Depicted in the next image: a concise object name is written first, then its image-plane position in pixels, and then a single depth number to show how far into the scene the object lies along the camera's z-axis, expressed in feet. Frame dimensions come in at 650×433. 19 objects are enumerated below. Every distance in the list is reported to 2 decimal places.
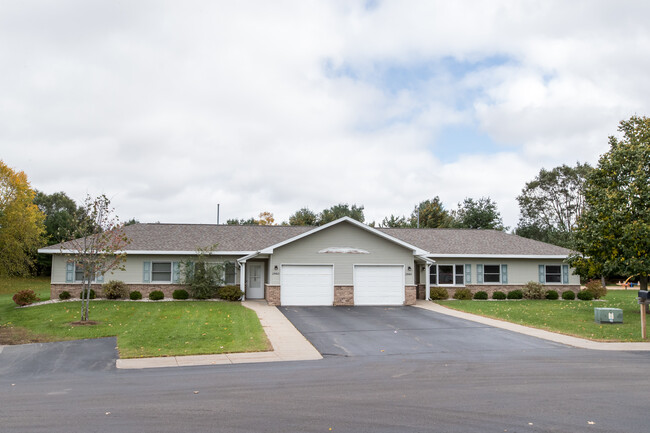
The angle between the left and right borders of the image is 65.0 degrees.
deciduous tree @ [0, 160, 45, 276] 146.20
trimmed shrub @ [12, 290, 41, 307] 83.71
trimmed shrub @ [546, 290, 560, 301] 101.24
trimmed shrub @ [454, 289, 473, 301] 99.50
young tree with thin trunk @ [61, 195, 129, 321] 64.34
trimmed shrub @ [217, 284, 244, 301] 90.07
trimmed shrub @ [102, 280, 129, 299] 89.86
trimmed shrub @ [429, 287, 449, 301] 96.58
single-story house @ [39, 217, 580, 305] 87.16
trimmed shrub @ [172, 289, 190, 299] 90.74
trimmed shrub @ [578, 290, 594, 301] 103.40
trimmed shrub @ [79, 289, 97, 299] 89.56
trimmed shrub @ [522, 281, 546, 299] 101.45
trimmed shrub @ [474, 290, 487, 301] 99.91
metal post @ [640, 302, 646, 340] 53.21
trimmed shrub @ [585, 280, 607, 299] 104.81
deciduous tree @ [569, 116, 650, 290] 71.87
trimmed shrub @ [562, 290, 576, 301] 102.22
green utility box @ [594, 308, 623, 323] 62.80
